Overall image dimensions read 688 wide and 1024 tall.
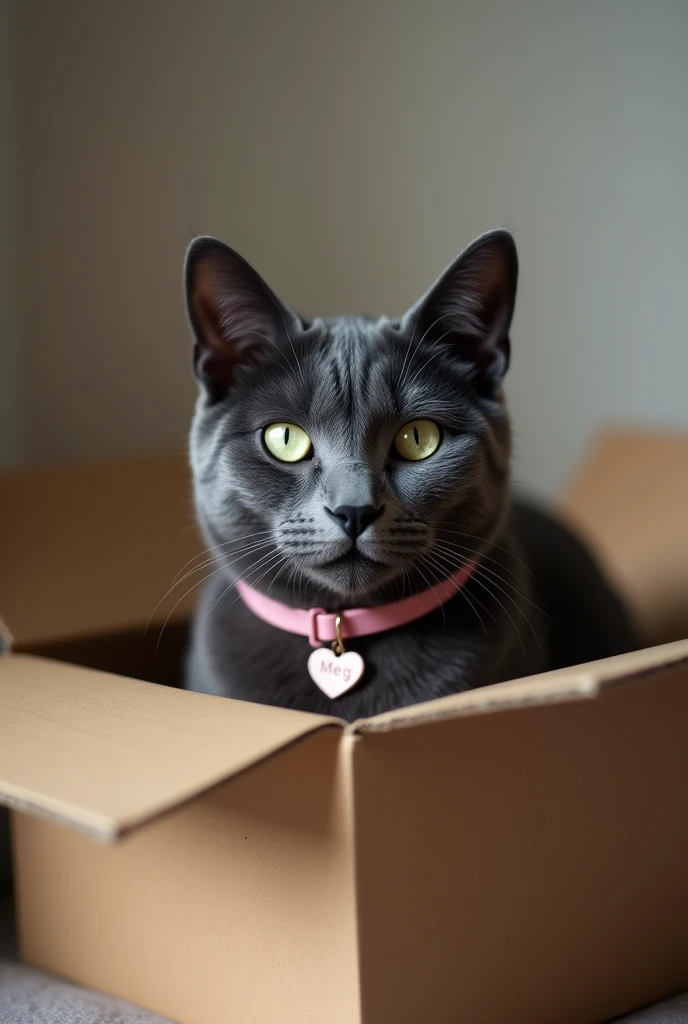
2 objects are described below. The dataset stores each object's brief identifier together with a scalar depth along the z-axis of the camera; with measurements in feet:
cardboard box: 1.34
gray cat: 1.57
